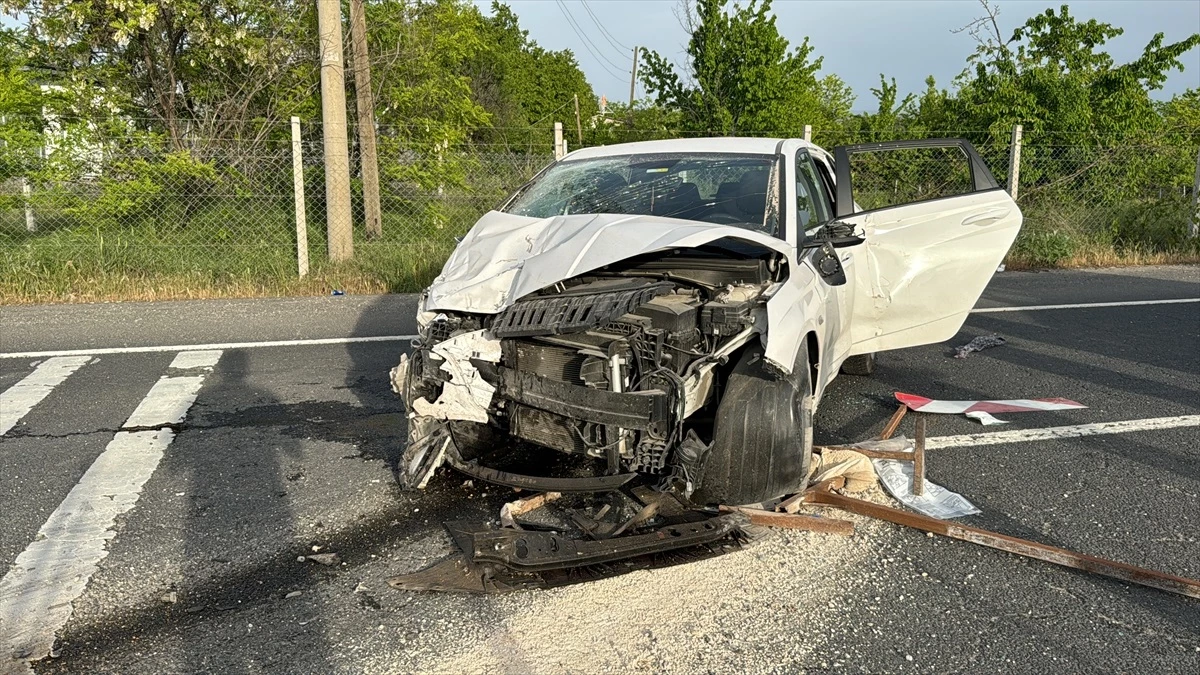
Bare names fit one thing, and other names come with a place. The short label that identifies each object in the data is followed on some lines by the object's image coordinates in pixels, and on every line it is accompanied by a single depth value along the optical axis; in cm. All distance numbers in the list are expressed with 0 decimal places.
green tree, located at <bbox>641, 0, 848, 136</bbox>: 1488
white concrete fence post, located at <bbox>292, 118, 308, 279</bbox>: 1084
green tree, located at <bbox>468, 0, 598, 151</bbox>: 3578
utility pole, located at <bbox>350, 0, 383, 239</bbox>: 1265
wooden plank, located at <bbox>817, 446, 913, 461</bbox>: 452
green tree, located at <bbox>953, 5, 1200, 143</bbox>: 1462
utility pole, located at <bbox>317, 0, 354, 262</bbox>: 1132
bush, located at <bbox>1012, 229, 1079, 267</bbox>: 1292
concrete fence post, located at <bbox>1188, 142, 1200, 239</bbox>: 1433
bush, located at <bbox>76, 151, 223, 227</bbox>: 1110
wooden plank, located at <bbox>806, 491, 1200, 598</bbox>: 346
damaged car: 368
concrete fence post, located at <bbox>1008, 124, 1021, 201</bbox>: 1356
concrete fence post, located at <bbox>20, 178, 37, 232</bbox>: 1052
